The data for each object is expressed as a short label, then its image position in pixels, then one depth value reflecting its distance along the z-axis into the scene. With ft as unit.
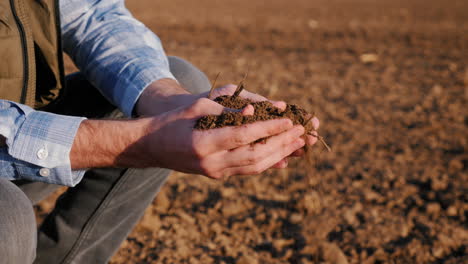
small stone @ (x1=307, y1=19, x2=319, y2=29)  33.12
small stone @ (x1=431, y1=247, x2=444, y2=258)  7.41
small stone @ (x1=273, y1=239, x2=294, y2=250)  7.62
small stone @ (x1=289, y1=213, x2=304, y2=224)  8.32
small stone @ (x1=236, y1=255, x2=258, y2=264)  7.00
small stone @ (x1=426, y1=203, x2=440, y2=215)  8.66
